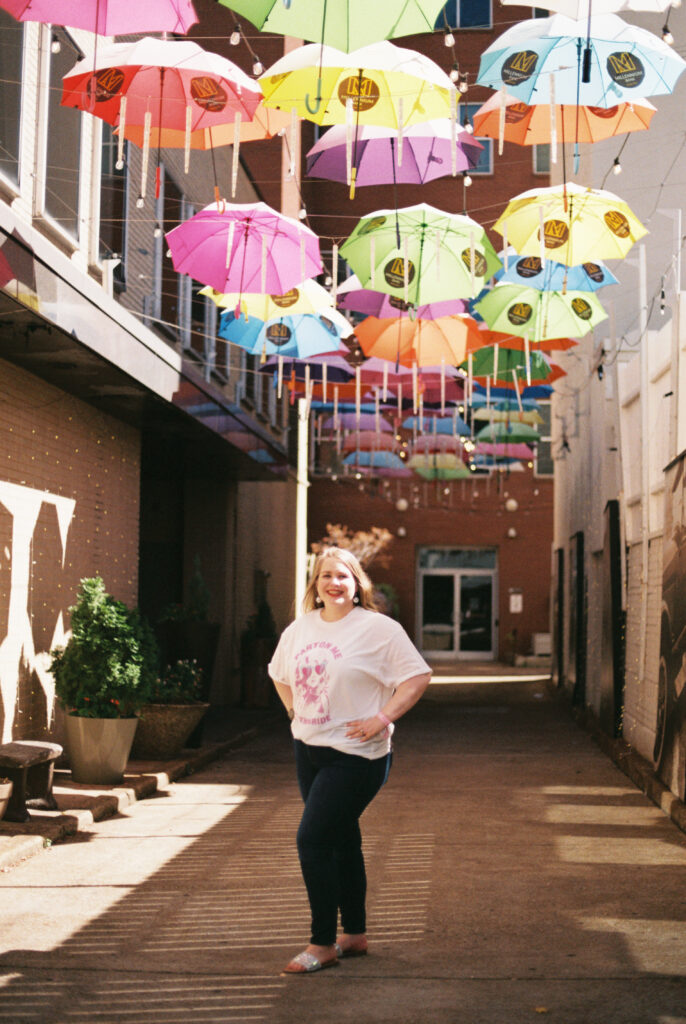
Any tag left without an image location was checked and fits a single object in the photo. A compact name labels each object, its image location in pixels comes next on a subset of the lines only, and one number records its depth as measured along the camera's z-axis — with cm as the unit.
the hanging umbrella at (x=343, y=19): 736
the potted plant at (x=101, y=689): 1107
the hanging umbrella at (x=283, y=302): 1305
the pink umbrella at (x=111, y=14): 763
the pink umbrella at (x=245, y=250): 1158
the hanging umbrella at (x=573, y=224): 1112
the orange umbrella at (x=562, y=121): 982
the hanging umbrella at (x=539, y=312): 1358
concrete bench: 894
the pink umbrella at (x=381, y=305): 1384
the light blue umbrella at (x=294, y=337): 1417
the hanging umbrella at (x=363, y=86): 862
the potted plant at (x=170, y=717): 1319
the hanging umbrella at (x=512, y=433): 2253
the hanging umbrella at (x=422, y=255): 1188
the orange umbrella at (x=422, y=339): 1447
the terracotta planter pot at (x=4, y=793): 863
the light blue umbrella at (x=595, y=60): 877
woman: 543
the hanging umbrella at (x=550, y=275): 1310
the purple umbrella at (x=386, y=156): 1073
